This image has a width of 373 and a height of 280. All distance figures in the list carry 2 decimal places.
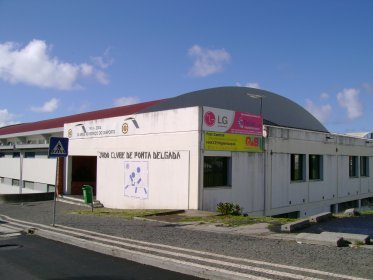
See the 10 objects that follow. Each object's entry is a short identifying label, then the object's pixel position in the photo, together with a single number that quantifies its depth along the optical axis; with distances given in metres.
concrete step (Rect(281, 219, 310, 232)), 10.40
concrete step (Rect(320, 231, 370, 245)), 8.29
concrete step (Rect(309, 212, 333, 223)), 12.63
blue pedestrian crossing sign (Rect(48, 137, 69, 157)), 12.43
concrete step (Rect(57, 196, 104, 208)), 21.08
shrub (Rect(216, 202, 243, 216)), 14.88
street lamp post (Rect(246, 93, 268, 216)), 19.17
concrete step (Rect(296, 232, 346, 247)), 8.16
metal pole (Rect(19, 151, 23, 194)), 35.31
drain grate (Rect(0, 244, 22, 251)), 9.49
